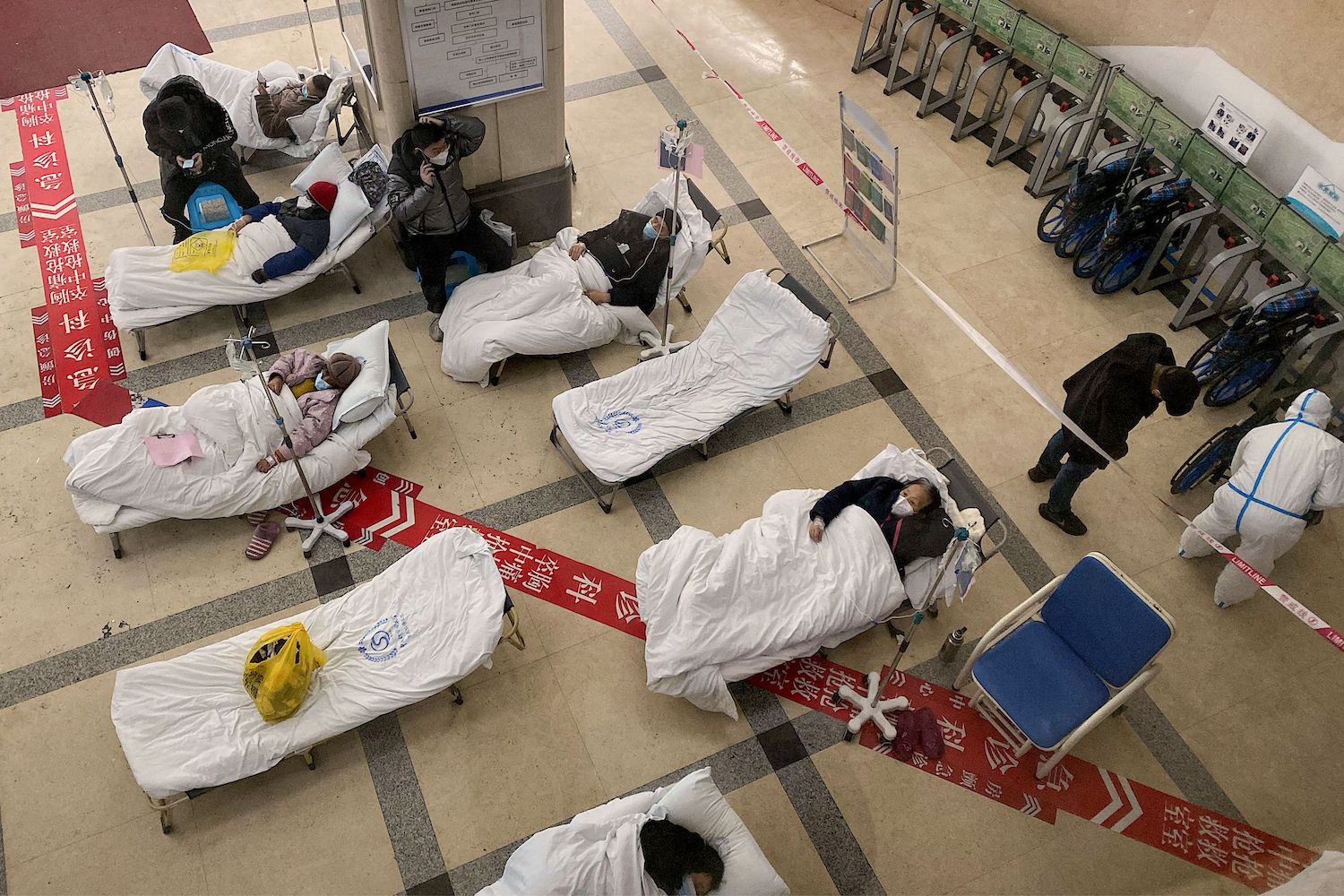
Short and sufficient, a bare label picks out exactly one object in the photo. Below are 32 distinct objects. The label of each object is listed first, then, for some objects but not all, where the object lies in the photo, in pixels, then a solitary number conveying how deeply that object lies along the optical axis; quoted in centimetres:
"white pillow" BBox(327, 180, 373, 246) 625
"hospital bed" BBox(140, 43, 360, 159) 720
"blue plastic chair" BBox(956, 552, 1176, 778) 444
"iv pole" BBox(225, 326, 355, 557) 531
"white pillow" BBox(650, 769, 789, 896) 404
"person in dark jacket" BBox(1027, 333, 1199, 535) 495
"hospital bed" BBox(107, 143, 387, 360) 596
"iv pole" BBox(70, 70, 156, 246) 580
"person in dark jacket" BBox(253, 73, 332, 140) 723
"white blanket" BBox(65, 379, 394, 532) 507
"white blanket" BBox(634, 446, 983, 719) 475
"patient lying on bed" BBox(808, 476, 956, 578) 502
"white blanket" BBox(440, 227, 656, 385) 596
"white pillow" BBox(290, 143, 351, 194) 652
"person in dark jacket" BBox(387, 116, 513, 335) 578
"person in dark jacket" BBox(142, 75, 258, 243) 611
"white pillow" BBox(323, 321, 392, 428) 539
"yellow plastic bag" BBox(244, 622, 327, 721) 436
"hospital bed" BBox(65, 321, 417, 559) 510
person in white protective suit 495
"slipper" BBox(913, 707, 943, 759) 484
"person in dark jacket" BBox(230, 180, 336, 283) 613
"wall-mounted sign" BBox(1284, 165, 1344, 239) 574
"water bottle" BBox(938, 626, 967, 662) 501
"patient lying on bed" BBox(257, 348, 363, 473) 532
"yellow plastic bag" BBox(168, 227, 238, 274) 604
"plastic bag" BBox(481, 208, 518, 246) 637
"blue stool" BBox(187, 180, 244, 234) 637
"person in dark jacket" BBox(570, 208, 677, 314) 625
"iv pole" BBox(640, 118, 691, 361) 627
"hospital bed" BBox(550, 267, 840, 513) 559
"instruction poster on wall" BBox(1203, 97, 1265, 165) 606
